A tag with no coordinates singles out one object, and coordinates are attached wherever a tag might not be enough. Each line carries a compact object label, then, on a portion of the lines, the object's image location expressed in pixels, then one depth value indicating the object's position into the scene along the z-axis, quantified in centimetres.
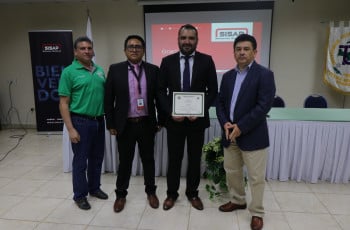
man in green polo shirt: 218
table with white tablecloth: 281
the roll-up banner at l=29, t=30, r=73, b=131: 488
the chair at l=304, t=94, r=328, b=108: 382
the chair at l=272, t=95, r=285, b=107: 378
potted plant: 256
